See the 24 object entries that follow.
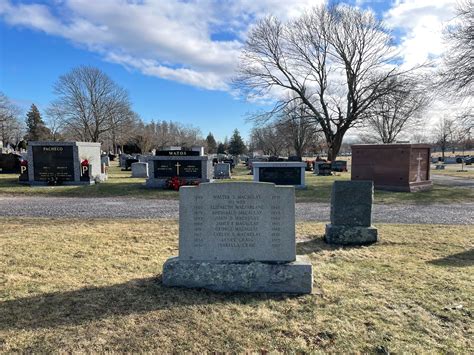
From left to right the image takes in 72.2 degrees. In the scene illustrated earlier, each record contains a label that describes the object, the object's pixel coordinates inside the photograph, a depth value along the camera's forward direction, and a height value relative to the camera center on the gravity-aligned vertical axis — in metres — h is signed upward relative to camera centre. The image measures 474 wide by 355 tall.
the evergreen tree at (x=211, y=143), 99.26 +5.39
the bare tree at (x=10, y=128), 54.16 +6.51
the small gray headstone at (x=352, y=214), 6.10 -1.05
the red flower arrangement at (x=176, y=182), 14.96 -1.05
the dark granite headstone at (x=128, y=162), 30.31 -0.19
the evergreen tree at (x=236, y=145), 85.19 +3.87
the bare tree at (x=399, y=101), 27.53 +5.03
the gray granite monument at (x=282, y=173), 16.16 -0.67
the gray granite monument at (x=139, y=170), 21.97 -0.65
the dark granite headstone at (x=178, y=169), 15.77 -0.42
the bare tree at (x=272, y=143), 62.96 +3.56
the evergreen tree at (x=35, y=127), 64.12 +7.69
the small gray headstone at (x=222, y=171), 21.66 -0.75
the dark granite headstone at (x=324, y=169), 28.39 -0.87
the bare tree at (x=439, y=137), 69.88 +4.81
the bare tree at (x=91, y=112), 54.06 +8.12
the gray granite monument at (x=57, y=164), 15.74 -0.15
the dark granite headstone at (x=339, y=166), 32.63 -0.71
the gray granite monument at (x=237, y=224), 3.83 -0.77
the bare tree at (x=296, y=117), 31.14 +4.10
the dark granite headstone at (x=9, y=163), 21.83 -0.11
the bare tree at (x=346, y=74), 30.44 +7.89
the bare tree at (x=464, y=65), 18.36 +5.30
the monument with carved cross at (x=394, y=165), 14.96 -0.33
